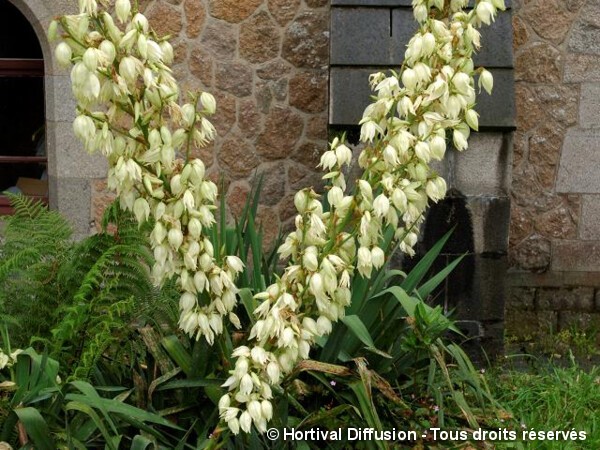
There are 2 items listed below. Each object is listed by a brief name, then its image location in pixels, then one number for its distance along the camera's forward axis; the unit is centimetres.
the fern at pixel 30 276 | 332
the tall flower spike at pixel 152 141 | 221
